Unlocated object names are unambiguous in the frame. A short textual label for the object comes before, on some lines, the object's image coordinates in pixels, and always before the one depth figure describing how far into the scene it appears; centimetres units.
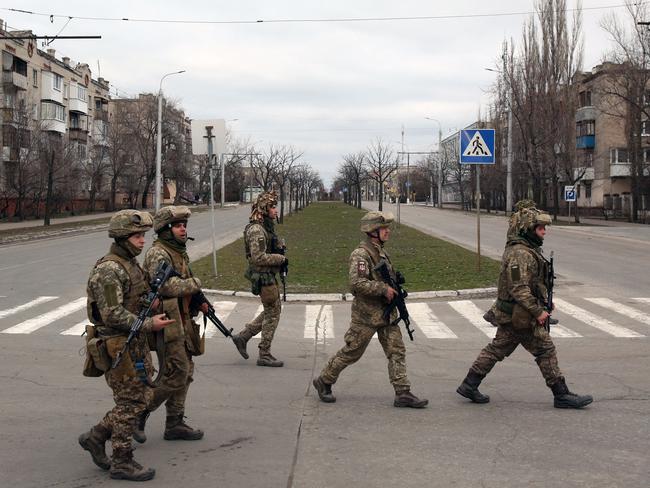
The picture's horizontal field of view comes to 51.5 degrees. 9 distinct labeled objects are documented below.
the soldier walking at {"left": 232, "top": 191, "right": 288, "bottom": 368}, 749
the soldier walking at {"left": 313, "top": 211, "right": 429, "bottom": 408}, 596
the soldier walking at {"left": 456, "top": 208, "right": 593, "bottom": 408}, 591
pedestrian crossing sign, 1521
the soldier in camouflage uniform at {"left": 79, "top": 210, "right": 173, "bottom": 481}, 436
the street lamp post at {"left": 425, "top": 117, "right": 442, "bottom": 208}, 7858
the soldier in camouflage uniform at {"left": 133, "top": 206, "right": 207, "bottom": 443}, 500
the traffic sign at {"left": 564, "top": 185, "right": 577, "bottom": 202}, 3866
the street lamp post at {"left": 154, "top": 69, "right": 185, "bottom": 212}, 3916
